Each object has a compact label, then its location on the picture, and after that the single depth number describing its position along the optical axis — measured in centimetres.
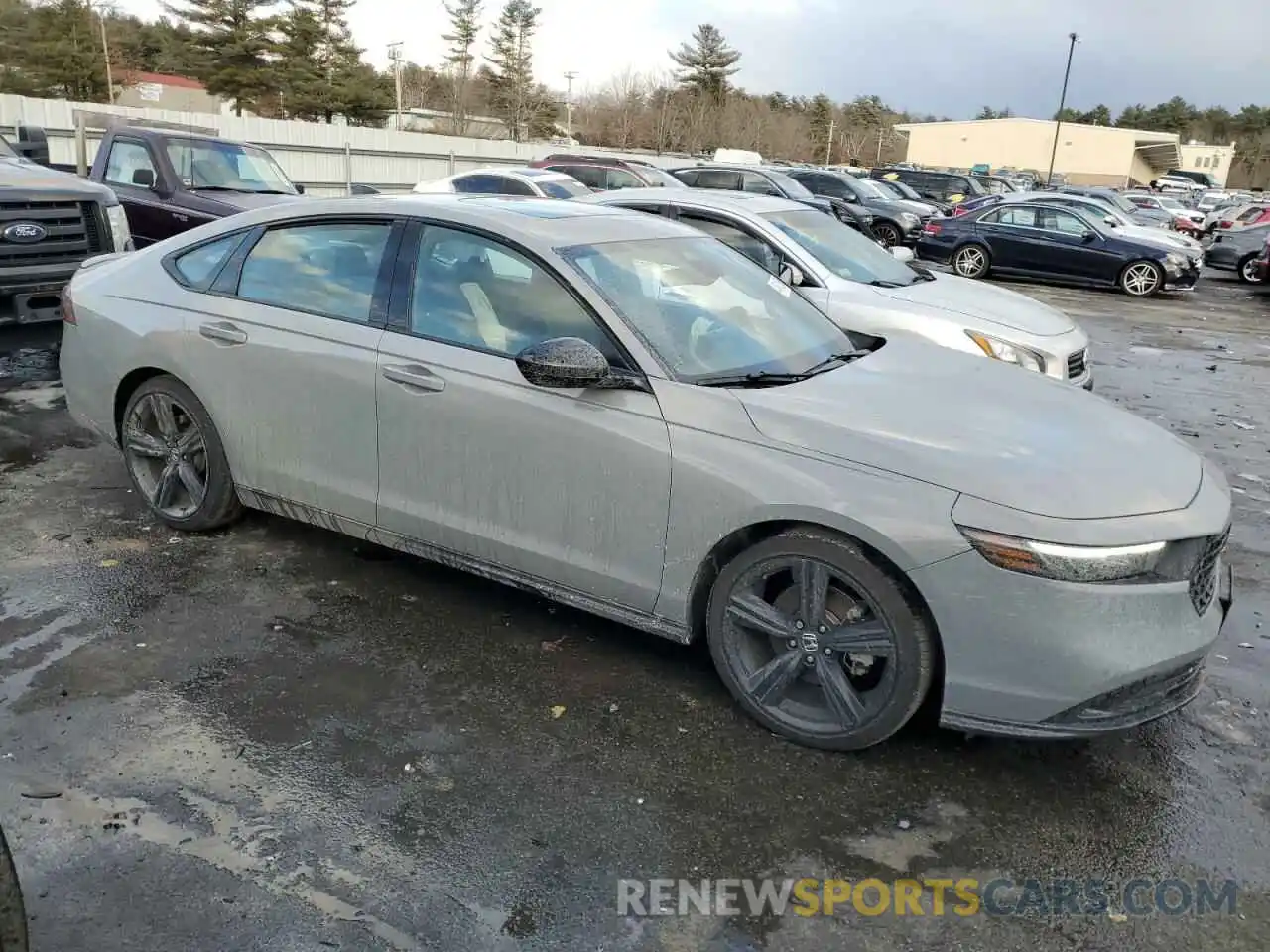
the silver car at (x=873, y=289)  699
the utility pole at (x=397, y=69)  5731
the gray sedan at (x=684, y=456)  299
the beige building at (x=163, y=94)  5866
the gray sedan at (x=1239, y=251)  2114
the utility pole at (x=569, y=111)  7843
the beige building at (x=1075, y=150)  8862
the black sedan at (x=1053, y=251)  1781
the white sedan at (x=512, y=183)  1540
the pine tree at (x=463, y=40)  7581
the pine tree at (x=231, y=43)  5456
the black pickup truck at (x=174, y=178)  1078
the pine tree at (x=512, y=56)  7325
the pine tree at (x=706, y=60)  8656
